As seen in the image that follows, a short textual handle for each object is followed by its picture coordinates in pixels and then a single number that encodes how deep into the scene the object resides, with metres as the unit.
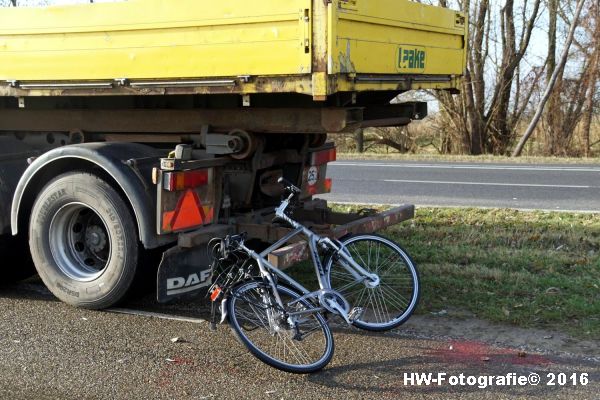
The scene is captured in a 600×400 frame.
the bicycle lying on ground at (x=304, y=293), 4.57
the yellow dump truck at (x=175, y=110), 4.98
